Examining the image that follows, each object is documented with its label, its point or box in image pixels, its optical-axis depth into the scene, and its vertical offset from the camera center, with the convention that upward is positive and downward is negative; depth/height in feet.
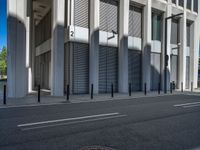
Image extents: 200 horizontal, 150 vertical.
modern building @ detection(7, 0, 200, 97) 55.57 +9.83
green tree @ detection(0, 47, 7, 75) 267.06 +16.73
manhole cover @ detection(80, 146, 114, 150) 16.70 -5.59
